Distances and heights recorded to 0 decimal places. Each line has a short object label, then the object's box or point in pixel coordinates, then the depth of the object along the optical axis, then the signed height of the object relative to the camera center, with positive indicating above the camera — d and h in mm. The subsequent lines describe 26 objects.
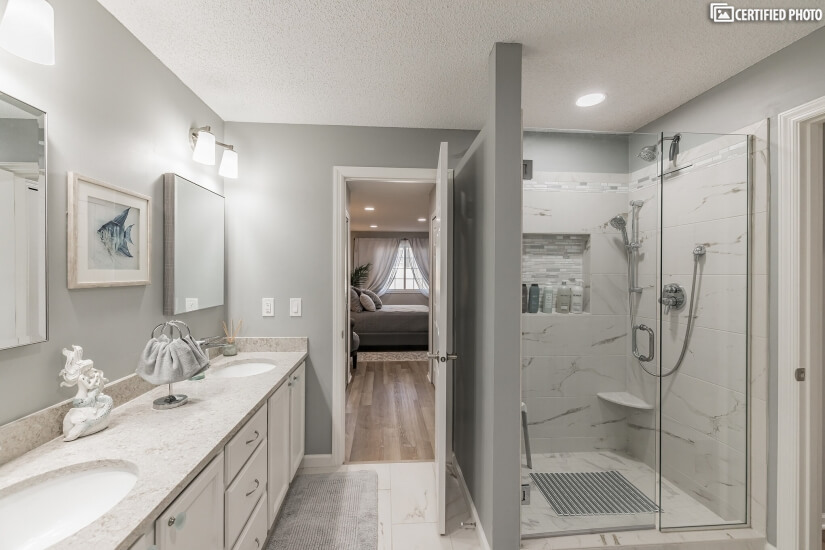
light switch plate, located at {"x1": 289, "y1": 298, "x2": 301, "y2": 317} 2529 -231
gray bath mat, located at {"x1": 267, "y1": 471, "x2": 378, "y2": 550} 1846 -1384
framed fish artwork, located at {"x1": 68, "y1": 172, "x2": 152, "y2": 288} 1312 +164
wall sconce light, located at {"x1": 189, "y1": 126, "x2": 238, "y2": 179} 1979 +733
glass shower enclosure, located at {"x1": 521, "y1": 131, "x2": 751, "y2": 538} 1884 -340
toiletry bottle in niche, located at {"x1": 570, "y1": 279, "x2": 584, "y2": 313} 2182 -141
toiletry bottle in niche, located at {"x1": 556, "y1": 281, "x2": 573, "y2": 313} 2166 -140
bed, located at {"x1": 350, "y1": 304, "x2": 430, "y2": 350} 6320 -935
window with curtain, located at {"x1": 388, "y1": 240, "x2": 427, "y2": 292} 9320 +75
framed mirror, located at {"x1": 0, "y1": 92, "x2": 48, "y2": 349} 1050 +155
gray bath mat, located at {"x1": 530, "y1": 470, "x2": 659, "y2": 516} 1913 -1236
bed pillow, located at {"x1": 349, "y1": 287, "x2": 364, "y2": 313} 6590 -562
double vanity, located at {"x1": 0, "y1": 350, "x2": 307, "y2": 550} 869 -572
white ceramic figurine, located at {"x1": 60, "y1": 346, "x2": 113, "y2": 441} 1181 -442
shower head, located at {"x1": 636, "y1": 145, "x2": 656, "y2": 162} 2057 +711
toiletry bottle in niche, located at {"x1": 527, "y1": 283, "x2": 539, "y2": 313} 2119 -150
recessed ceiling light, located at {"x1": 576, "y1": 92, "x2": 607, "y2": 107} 2107 +1064
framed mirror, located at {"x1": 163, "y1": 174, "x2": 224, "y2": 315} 1859 +163
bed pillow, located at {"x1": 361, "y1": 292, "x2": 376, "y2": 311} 6609 -528
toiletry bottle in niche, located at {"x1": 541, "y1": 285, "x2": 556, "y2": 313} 2156 -146
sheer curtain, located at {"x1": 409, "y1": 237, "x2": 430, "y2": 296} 9258 +546
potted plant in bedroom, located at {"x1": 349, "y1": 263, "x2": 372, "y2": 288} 8241 -6
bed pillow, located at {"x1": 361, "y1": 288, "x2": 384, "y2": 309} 7113 -469
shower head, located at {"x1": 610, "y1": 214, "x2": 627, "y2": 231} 2174 +326
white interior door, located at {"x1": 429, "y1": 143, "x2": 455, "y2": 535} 1861 -382
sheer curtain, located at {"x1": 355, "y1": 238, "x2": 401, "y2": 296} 9133 +435
